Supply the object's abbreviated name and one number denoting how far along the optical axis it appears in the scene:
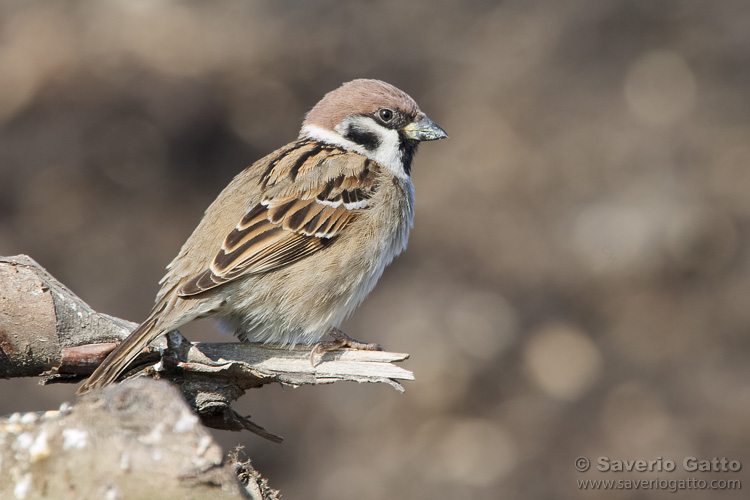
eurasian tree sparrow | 8.16
